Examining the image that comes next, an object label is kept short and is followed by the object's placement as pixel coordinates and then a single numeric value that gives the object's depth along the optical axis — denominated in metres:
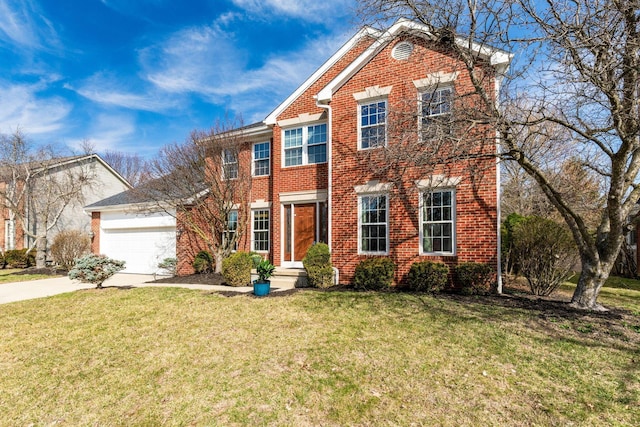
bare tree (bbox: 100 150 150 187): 41.28
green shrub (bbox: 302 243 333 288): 10.05
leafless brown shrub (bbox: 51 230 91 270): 16.55
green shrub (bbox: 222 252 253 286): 10.68
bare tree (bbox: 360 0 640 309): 5.39
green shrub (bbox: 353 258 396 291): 9.29
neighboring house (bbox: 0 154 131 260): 20.08
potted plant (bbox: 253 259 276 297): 8.85
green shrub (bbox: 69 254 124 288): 10.43
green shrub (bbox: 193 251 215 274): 13.16
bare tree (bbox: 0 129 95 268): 18.36
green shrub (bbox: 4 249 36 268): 19.55
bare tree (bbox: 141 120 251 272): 12.43
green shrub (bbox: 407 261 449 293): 8.74
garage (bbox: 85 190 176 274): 14.30
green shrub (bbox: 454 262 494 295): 8.47
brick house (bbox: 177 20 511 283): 8.74
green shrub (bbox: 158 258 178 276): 13.85
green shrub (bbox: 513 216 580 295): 8.23
